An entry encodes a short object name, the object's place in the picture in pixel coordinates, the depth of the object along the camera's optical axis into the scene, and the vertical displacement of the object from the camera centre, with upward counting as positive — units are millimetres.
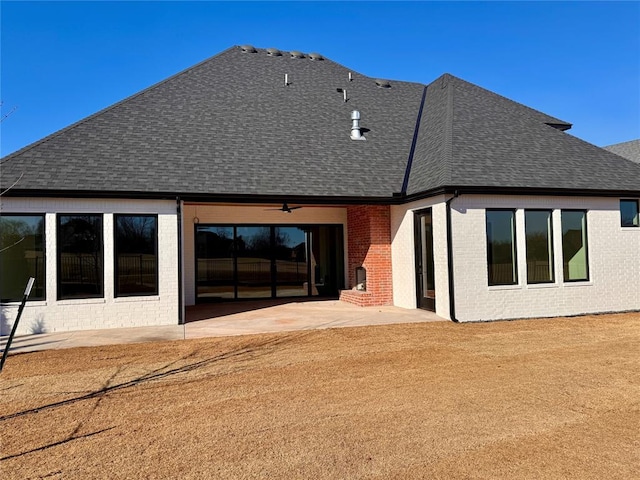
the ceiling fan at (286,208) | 13480 +1622
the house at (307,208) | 10172 +1339
